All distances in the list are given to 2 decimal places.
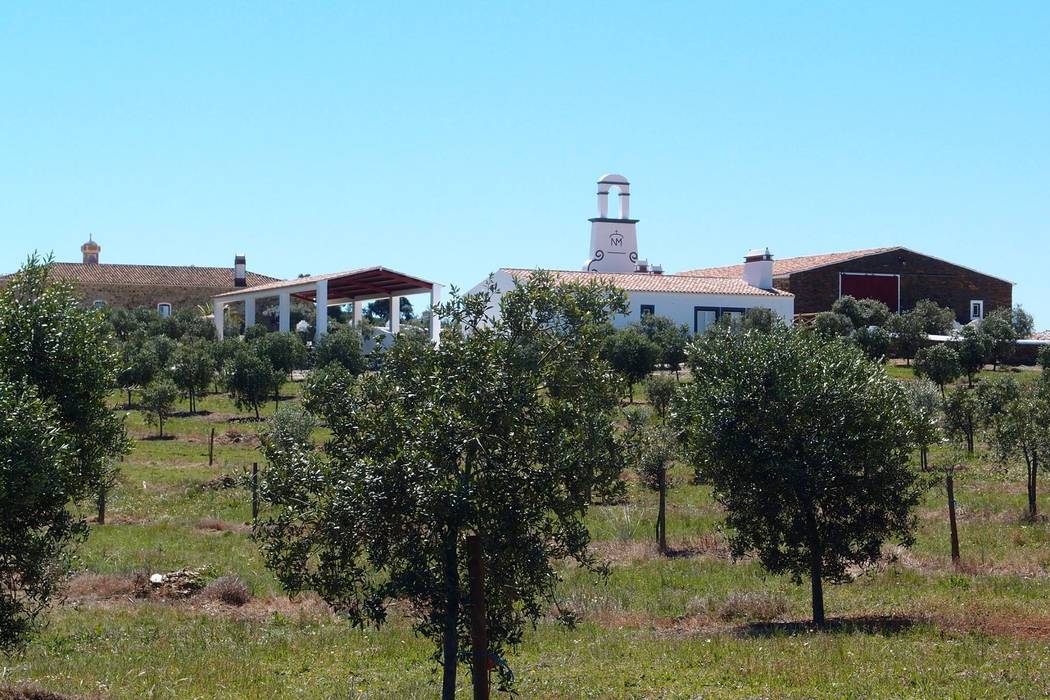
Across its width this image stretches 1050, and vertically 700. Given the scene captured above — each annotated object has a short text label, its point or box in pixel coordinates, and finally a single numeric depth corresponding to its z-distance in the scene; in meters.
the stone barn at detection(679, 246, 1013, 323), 79.69
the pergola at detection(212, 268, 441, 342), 68.12
